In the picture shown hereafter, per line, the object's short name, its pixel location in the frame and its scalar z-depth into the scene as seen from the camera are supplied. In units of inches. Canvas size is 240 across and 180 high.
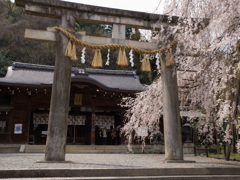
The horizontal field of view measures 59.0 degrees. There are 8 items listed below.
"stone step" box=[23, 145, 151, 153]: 440.8
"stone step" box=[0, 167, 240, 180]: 137.4
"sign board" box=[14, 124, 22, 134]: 476.0
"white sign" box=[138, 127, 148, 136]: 312.0
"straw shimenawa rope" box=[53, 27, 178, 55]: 211.0
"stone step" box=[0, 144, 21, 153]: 433.4
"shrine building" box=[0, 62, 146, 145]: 477.7
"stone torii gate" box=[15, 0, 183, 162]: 196.2
